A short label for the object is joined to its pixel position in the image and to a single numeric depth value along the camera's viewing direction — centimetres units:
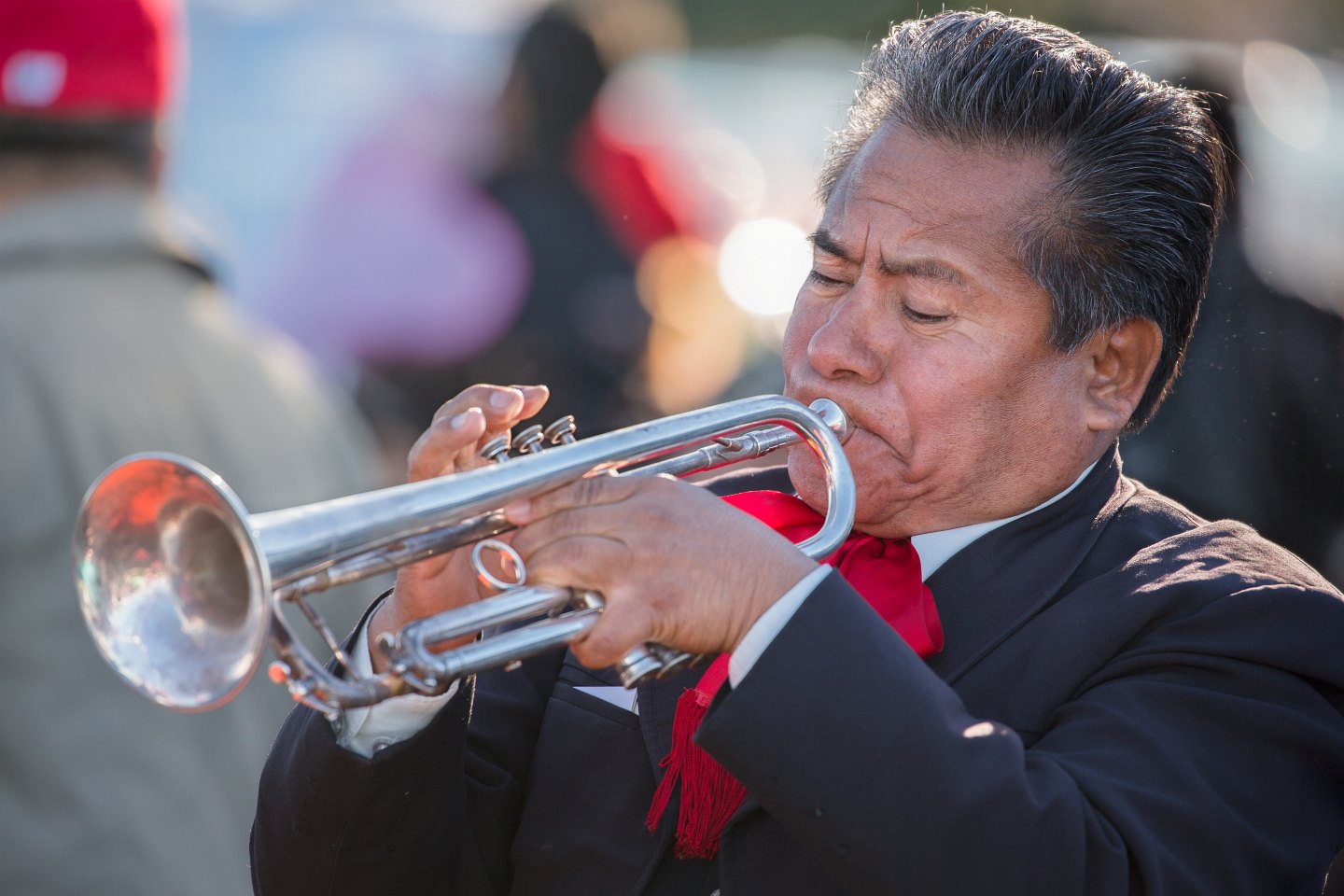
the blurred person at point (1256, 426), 715
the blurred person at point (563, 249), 1139
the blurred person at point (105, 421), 638
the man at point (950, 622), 388
